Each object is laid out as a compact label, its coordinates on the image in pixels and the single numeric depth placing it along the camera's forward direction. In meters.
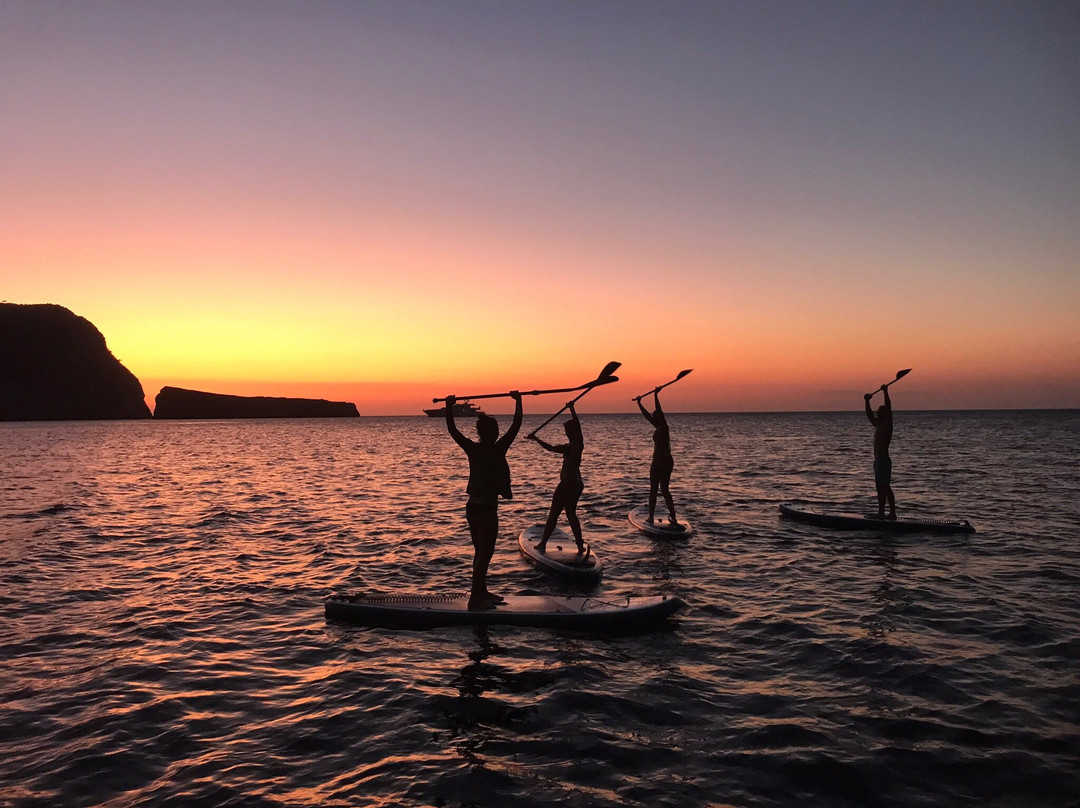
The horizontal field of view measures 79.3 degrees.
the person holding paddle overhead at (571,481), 13.43
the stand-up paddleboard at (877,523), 17.19
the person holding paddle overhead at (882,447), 17.16
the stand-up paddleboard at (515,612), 9.85
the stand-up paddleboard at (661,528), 16.61
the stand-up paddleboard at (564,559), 12.51
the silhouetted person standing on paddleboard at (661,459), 17.17
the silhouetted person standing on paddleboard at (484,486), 9.79
